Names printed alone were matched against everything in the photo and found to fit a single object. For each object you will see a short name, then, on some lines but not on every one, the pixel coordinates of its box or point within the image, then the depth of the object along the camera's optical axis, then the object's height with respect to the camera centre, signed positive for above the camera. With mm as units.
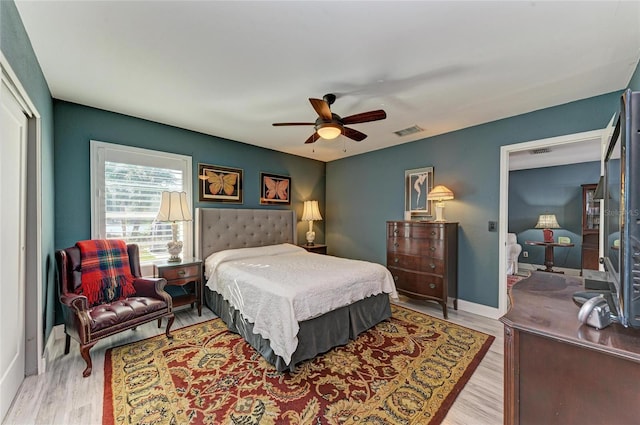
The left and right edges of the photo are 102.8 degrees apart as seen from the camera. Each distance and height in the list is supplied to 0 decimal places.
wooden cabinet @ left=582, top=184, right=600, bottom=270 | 5418 -487
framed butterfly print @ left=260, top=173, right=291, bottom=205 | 4629 +408
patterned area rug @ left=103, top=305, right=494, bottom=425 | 1698 -1348
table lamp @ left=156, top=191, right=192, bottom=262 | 3252 -30
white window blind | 3037 +235
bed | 2221 -786
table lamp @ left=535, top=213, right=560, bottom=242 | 5762 -277
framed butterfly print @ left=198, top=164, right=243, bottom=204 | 3885 +434
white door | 1622 -221
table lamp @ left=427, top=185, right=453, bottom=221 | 3537 +221
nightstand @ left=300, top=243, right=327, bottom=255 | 4871 -716
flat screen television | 898 -4
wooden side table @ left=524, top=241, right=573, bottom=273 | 5598 -896
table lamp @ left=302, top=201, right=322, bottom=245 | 5020 -53
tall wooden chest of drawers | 3326 -655
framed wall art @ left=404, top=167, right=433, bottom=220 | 4008 +315
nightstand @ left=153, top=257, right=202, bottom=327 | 3096 -847
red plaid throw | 2497 -621
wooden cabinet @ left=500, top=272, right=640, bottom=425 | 855 -580
